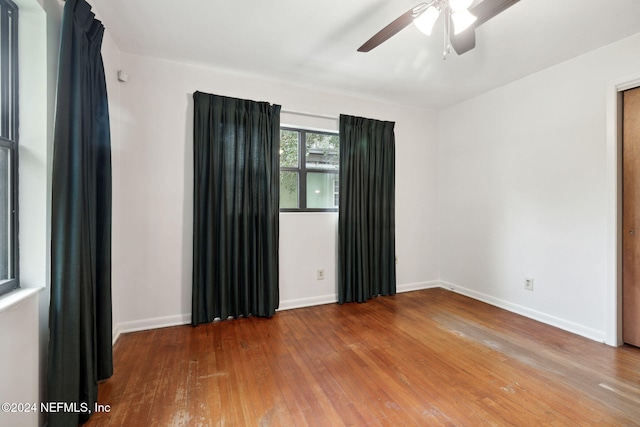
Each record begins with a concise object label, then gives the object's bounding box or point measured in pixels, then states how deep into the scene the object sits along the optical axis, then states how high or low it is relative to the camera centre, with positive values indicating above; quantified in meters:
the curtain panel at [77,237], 1.38 -0.13
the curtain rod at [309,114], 3.19 +1.16
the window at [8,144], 1.32 +0.33
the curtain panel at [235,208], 2.74 +0.05
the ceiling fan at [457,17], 1.43 +1.07
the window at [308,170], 3.27 +0.52
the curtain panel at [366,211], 3.41 +0.03
